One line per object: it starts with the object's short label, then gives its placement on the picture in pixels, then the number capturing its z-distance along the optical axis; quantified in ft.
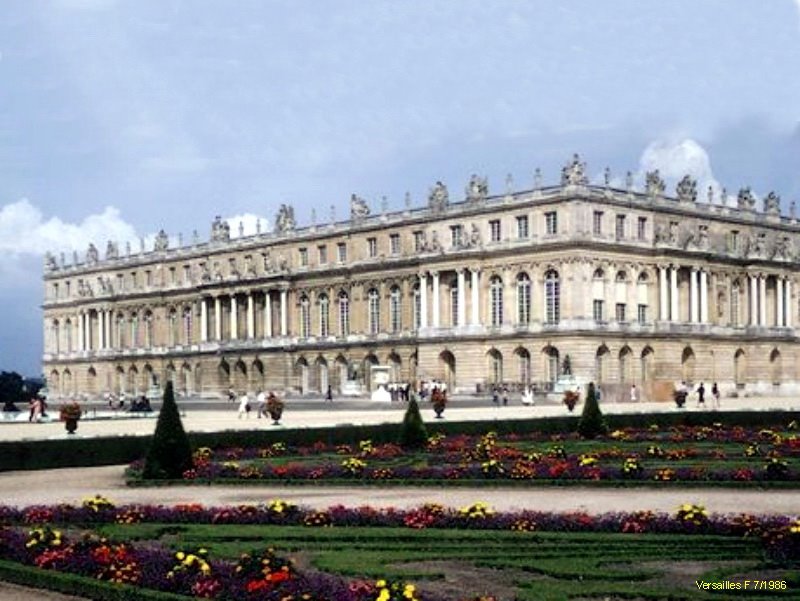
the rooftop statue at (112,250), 372.33
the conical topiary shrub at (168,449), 80.64
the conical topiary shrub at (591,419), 109.68
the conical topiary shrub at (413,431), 100.48
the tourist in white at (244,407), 171.63
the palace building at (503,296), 237.25
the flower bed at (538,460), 73.56
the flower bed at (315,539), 38.58
